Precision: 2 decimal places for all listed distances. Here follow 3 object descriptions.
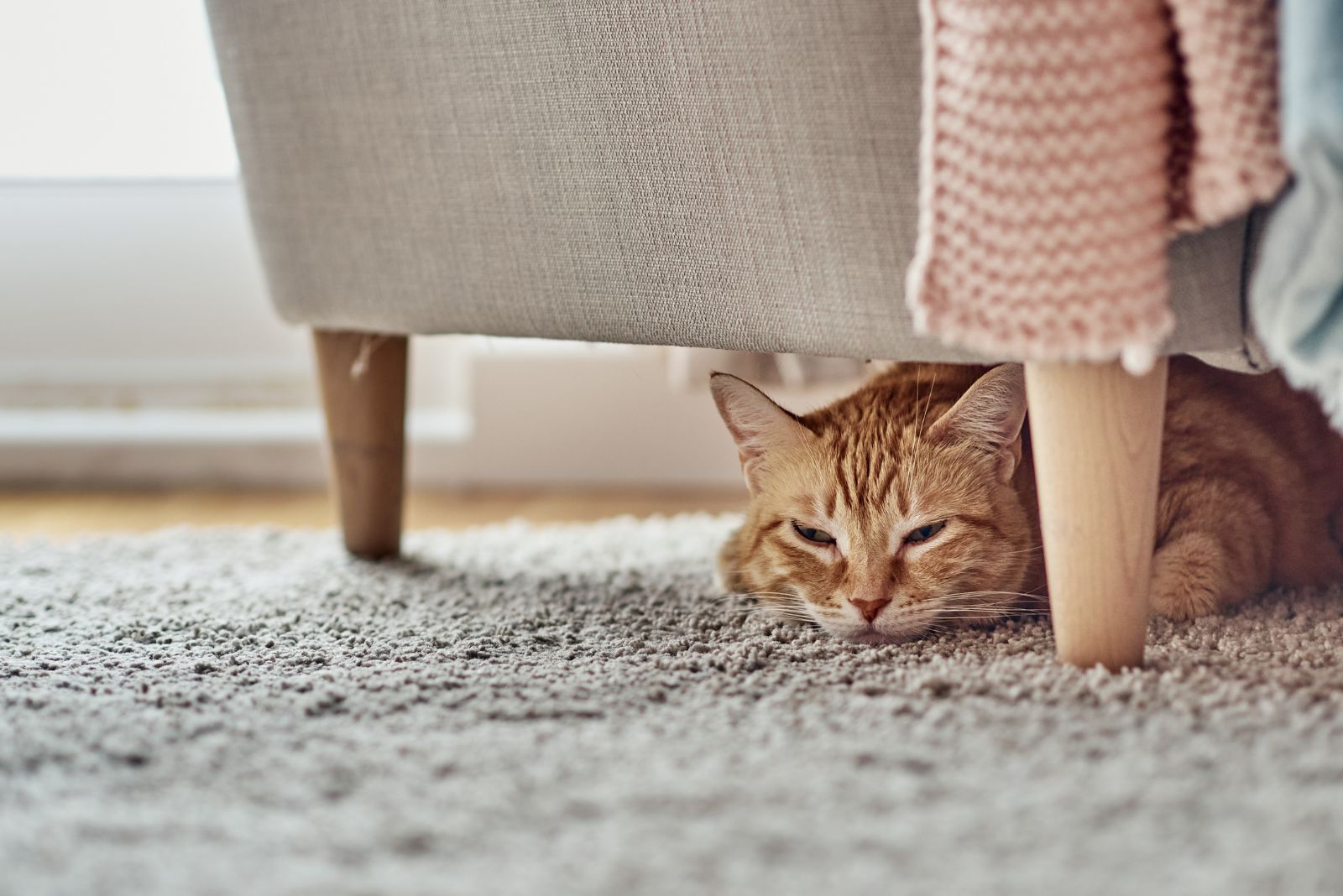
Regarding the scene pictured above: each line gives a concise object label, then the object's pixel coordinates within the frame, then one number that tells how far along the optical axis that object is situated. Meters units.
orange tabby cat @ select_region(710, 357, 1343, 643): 1.20
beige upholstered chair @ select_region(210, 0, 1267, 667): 1.11
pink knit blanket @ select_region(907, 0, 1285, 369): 1.03
